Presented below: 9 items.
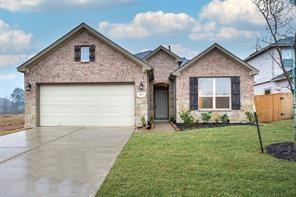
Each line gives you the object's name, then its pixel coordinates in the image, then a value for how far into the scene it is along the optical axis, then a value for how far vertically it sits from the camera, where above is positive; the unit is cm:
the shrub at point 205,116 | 1321 -93
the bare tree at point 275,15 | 676 +248
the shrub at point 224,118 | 1330 -106
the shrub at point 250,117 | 1311 -100
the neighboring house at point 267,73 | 1725 +213
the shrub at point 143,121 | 1218 -109
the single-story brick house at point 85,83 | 1246 +94
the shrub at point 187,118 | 1247 -100
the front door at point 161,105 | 1668 -35
